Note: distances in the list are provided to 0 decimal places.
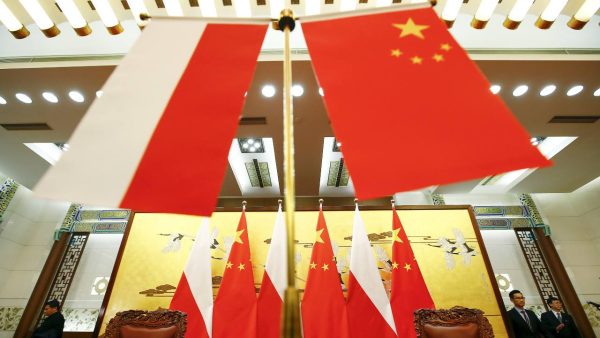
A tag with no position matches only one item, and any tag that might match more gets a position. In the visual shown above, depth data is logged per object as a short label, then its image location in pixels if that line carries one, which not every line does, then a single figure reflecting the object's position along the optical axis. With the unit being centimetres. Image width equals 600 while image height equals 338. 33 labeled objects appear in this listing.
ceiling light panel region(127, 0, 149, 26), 253
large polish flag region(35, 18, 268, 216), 99
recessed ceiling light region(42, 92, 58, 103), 372
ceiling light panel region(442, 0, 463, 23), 247
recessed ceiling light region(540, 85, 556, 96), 373
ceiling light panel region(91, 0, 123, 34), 247
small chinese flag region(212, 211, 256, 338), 343
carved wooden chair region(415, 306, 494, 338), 267
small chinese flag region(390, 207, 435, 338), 347
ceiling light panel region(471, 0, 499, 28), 238
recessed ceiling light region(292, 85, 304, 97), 370
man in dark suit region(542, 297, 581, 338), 408
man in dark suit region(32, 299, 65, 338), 384
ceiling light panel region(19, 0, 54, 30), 247
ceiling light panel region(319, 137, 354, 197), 552
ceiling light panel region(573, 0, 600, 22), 241
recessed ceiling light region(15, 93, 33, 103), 373
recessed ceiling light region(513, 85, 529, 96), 373
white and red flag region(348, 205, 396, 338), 343
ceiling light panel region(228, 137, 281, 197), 544
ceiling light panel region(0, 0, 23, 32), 258
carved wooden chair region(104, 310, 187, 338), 268
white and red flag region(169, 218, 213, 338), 342
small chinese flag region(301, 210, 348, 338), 342
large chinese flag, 104
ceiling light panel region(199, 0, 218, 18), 248
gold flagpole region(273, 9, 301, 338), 72
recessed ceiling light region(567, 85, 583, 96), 374
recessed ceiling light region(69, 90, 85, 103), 370
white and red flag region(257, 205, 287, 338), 352
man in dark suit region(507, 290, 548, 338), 387
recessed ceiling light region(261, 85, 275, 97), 368
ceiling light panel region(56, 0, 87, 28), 248
